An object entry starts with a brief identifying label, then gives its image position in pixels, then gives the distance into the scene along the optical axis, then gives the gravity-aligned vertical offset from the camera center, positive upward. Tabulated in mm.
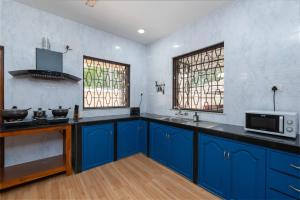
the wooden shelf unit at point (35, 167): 1821 -986
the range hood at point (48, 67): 2066 +544
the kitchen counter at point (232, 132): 1279 -364
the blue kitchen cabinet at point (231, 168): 1430 -757
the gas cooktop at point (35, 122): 1795 -299
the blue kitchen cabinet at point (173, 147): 2121 -779
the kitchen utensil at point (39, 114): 2092 -207
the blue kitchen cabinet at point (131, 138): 2795 -760
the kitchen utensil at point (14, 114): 1806 -184
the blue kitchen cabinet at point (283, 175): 1206 -654
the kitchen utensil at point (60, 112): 2197 -192
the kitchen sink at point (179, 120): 2418 -346
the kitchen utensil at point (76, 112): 2570 -218
